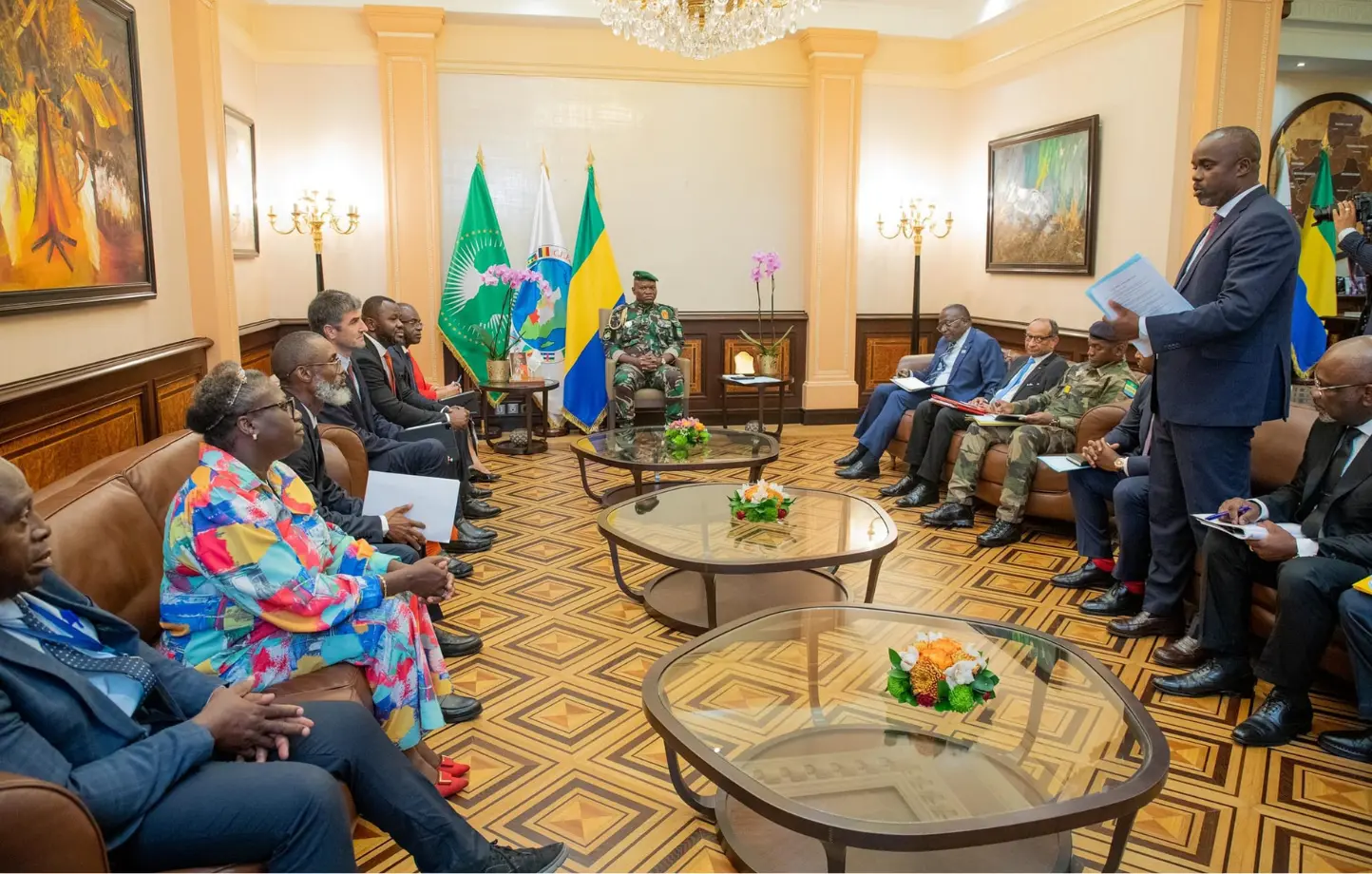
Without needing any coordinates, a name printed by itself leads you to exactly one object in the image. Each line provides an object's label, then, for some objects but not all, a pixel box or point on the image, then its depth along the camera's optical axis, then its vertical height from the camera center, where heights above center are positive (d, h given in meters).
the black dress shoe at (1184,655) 3.20 -1.24
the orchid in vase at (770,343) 7.44 -0.36
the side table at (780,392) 7.25 -0.82
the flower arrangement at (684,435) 4.90 -0.76
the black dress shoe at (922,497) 5.44 -1.19
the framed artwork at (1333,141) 7.69 +1.31
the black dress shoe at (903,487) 5.68 -1.18
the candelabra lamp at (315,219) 6.80 +0.55
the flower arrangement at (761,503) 3.65 -0.83
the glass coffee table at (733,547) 3.23 -0.91
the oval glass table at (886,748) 1.72 -0.99
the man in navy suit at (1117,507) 3.65 -0.88
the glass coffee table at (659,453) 4.63 -0.84
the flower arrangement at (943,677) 2.09 -0.87
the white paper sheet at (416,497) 3.10 -0.68
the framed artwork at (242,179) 5.98 +0.76
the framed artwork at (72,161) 2.91 +0.47
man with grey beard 3.01 -0.53
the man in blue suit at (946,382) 5.82 -0.55
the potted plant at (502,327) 6.80 -0.26
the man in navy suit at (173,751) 1.47 -0.81
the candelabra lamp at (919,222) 7.92 +0.63
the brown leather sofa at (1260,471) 3.03 -0.72
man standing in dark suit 2.97 -0.11
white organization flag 7.29 +0.01
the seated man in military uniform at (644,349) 6.66 -0.40
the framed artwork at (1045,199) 6.22 +0.69
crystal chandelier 4.83 +1.46
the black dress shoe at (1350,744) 2.58 -1.26
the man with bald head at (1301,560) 2.66 -0.79
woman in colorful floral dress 2.05 -0.68
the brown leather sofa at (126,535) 2.10 -0.59
